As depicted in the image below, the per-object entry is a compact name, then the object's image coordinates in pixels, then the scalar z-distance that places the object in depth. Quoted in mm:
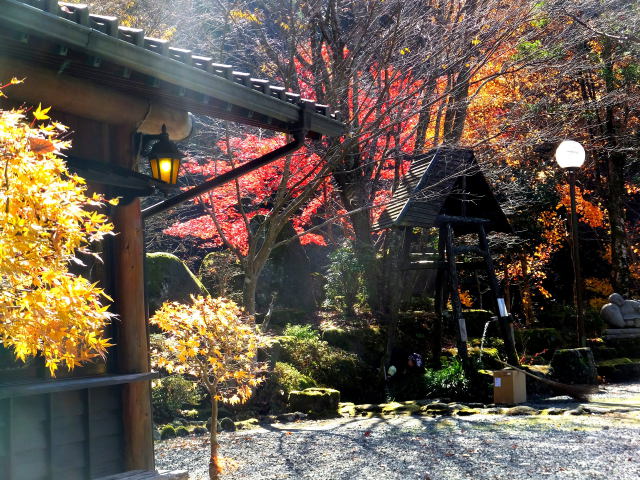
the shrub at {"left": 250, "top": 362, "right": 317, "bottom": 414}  10968
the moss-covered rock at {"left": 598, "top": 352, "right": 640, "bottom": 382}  14750
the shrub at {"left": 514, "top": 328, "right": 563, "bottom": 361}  15805
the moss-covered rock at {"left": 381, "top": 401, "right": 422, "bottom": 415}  10679
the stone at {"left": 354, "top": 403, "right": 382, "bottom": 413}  10984
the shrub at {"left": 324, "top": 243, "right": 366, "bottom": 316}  15927
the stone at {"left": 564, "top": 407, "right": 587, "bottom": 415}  9727
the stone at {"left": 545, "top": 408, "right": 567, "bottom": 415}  9848
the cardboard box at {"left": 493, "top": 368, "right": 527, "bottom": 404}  10977
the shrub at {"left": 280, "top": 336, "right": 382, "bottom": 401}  12188
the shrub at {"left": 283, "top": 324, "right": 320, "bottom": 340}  13484
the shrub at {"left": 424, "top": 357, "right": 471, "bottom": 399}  11930
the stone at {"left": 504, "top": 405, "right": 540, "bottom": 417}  10039
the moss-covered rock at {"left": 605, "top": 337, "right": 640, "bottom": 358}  16797
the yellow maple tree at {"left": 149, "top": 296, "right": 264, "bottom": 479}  6367
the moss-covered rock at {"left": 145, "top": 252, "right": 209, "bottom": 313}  13406
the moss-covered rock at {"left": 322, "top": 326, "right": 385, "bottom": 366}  14062
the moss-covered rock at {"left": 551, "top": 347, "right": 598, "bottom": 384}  11626
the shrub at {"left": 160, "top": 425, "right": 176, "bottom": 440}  9344
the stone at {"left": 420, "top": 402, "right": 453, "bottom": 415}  10555
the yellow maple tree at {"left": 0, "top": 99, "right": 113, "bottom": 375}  2791
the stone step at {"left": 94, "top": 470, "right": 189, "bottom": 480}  5055
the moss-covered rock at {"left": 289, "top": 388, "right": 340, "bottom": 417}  10773
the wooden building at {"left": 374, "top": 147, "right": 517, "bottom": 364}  12078
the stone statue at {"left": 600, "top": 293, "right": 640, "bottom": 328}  17016
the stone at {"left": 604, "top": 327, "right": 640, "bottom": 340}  16938
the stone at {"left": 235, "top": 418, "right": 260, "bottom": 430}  9766
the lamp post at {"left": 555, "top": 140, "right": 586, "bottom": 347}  10805
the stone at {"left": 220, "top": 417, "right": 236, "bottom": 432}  9703
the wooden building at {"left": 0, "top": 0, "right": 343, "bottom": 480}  4227
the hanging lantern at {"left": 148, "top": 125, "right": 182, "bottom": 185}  5762
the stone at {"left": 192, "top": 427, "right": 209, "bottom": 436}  9547
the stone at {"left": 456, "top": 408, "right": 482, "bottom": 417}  10320
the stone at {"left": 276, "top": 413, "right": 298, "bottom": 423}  10323
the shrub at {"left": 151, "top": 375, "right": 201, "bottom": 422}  10102
